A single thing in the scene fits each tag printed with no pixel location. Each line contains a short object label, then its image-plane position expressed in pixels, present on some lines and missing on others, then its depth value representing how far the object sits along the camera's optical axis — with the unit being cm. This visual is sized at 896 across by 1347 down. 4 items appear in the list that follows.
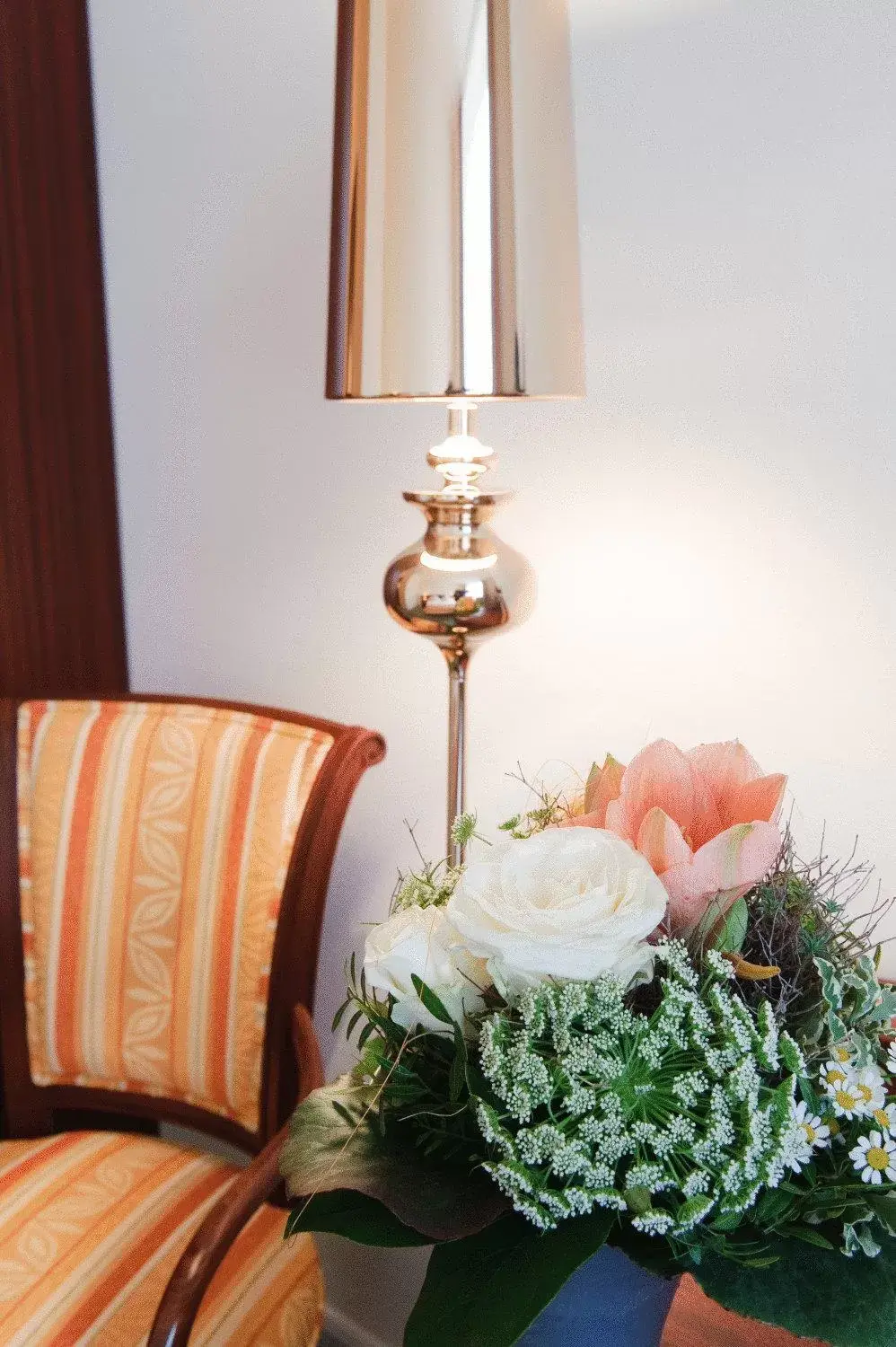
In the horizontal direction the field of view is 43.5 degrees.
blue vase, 59
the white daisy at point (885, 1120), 58
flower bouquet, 54
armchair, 118
